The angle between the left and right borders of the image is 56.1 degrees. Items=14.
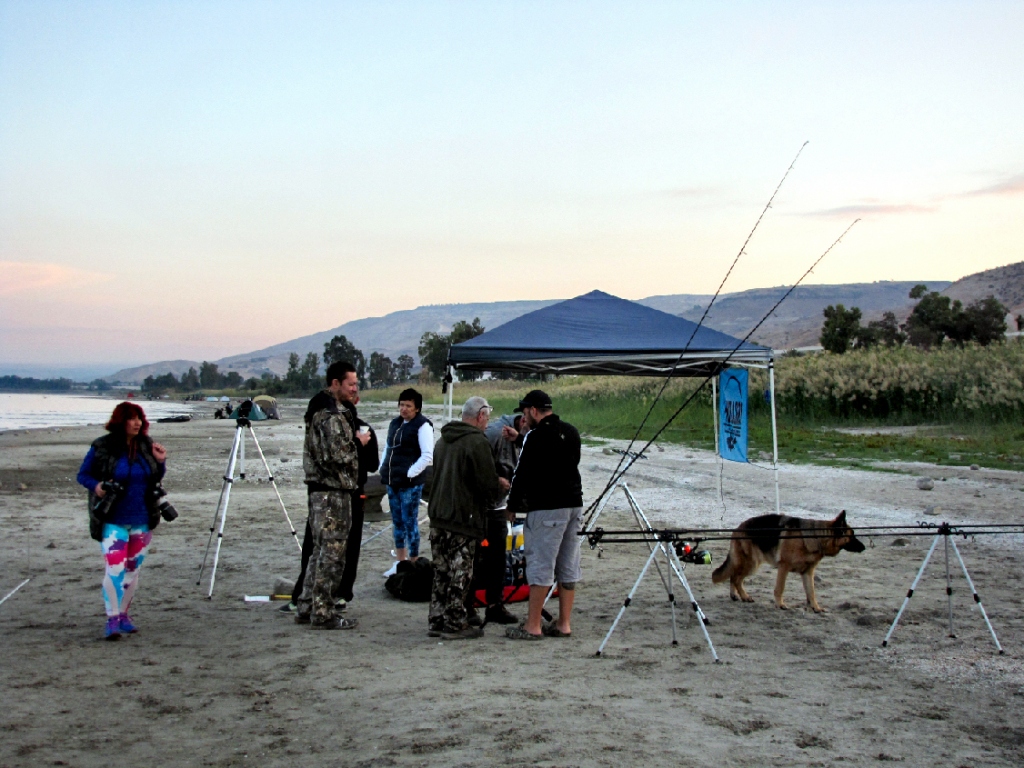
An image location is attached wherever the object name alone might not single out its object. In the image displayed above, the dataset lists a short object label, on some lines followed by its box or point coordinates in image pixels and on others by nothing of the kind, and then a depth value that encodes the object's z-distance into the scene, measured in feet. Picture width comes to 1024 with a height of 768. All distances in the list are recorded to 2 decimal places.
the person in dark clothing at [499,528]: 26.18
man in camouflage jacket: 23.89
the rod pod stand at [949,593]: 21.62
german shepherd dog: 25.72
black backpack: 28.45
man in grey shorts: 23.30
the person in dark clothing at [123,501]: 22.90
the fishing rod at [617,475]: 25.09
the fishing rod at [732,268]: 25.98
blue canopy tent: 35.27
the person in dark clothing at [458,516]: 23.58
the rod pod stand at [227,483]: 28.63
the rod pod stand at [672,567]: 21.25
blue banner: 38.91
